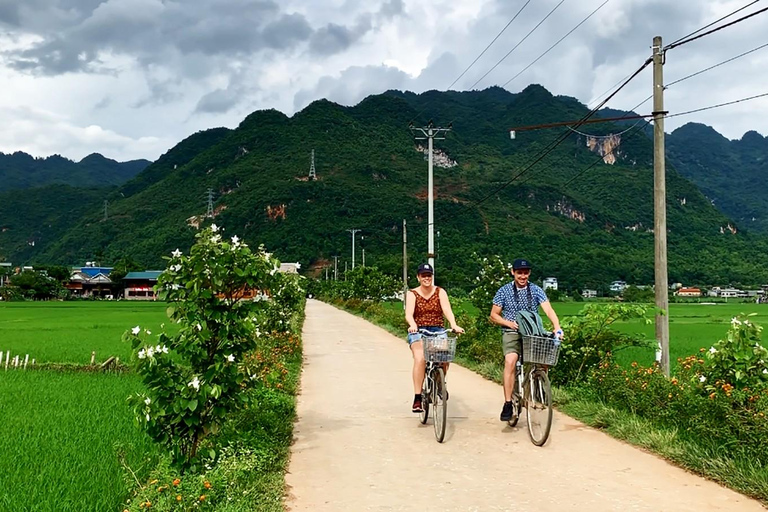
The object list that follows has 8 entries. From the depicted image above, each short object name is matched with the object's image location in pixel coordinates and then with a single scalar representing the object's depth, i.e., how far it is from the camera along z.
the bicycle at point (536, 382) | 6.19
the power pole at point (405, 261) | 29.56
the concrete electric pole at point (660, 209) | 8.90
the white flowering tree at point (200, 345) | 4.77
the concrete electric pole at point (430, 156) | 21.64
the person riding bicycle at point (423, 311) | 6.98
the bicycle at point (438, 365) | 6.48
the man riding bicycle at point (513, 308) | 6.76
